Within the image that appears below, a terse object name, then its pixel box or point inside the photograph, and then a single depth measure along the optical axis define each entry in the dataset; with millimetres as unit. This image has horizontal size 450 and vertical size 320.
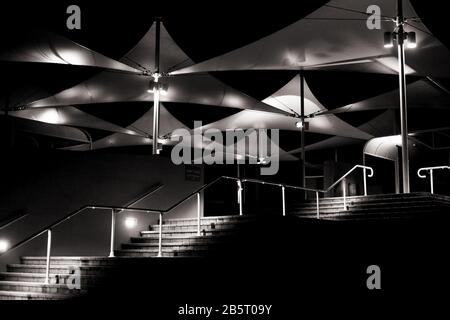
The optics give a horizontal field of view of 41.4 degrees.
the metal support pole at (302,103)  22361
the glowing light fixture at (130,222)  13711
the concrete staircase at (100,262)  10234
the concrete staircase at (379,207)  12328
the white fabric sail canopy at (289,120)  24047
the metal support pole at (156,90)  17594
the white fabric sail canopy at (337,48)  15562
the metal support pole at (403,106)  14672
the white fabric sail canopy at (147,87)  19094
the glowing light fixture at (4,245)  11934
